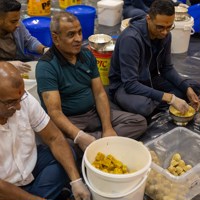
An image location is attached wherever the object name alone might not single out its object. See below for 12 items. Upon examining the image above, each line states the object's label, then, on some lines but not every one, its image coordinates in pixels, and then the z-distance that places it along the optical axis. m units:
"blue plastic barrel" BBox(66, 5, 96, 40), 4.15
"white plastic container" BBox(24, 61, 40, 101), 2.93
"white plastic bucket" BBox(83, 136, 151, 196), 2.15
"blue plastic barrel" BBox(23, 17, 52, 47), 3.78
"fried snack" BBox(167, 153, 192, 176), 2.60
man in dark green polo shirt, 2.60
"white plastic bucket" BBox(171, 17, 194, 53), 3.90
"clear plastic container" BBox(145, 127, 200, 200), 2.40
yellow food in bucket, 2.28
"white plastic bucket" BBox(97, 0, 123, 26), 4.49
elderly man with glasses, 2.10
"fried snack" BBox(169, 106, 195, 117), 3.01
